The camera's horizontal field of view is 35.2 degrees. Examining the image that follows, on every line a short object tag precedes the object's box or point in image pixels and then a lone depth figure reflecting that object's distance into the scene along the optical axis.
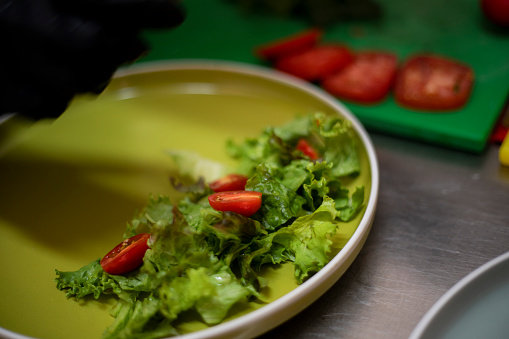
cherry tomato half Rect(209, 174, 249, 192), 0.52
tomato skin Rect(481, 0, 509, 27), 0.67
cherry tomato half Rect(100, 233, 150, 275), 0.47
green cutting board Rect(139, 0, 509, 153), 0.59
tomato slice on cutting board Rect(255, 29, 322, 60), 0.65
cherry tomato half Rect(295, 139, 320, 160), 0.55
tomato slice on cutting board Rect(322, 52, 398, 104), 0.61
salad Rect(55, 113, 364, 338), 0.45
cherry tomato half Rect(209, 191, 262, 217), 0.48
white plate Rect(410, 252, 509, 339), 0.46
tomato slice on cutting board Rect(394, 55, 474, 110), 0.60
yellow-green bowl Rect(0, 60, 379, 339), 0.46
